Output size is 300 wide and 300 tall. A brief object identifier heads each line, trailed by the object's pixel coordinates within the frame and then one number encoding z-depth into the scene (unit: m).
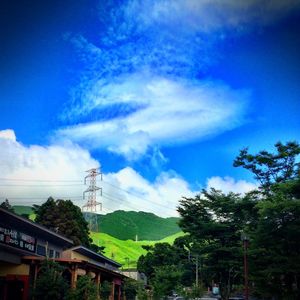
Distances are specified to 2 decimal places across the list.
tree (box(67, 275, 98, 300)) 33.07
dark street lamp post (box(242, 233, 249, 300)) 34.59
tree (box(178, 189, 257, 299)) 47.41
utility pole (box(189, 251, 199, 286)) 61.72
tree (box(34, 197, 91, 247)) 66.50
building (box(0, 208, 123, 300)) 31.59
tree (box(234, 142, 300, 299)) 33.38
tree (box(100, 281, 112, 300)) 45.83
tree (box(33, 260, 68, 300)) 30.23
